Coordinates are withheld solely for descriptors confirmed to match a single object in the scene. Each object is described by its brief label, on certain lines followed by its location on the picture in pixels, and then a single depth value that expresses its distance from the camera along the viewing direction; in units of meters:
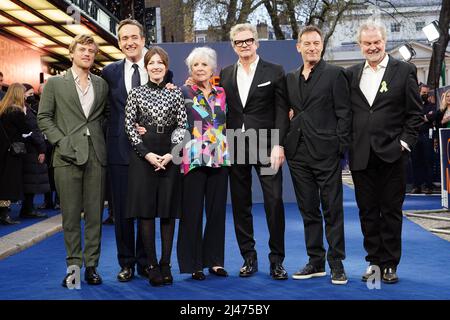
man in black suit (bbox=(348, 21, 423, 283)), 4.84
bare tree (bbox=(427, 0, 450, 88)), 19.83
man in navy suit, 5.07
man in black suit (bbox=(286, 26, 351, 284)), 4.94
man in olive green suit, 4.92
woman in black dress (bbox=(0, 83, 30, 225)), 8.74
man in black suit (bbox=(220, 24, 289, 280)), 5.14
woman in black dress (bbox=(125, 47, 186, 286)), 4.88
